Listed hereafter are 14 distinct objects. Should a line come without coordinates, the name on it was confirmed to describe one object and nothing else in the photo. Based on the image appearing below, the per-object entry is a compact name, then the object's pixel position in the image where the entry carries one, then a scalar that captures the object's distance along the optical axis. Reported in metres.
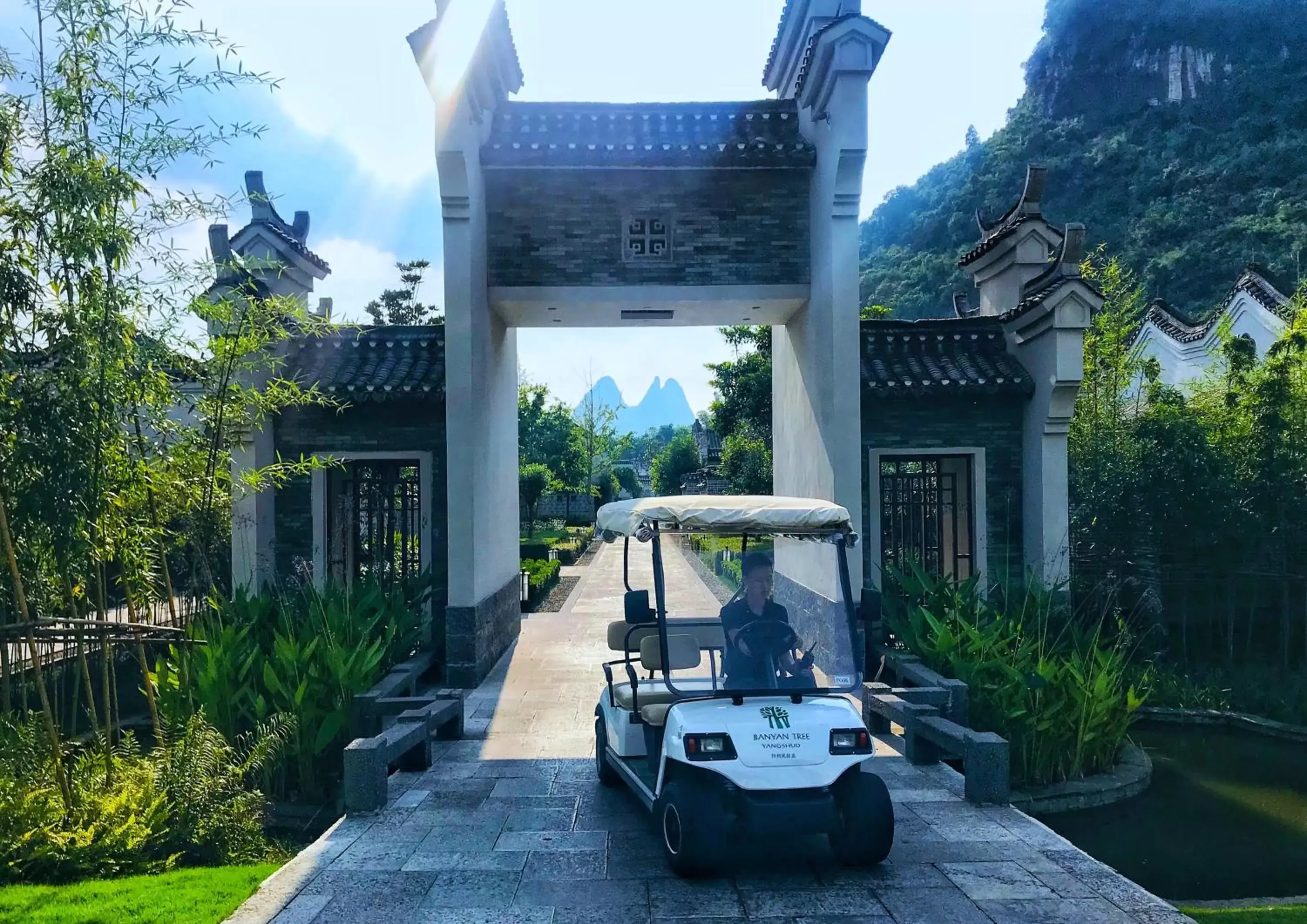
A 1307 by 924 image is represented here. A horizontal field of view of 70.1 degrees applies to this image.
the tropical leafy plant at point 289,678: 6.44
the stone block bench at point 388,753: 5.48
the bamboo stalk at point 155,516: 5.78
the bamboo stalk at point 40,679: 4.93
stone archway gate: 8.90
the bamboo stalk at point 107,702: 5.44
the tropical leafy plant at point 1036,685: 6.63
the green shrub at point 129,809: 4.83
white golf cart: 4.26
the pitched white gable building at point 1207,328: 15.74
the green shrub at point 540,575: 16.67
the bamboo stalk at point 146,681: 5.88
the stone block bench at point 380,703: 6.55
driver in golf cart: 4.65
